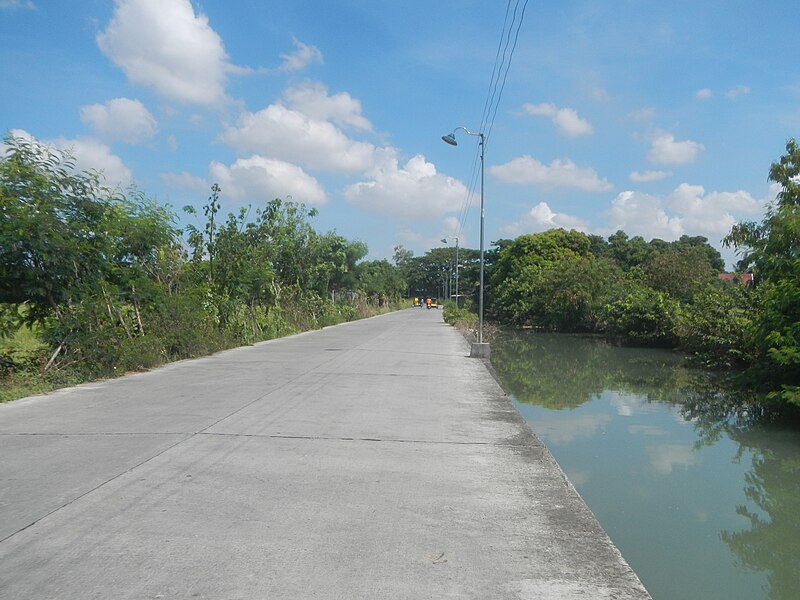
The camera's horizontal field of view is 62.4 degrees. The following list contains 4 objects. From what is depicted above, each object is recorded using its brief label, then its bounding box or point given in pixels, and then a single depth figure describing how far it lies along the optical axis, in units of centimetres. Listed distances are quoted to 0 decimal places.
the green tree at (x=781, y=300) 1107
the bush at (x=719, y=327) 1917
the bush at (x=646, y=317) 2869
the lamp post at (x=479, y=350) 1962
